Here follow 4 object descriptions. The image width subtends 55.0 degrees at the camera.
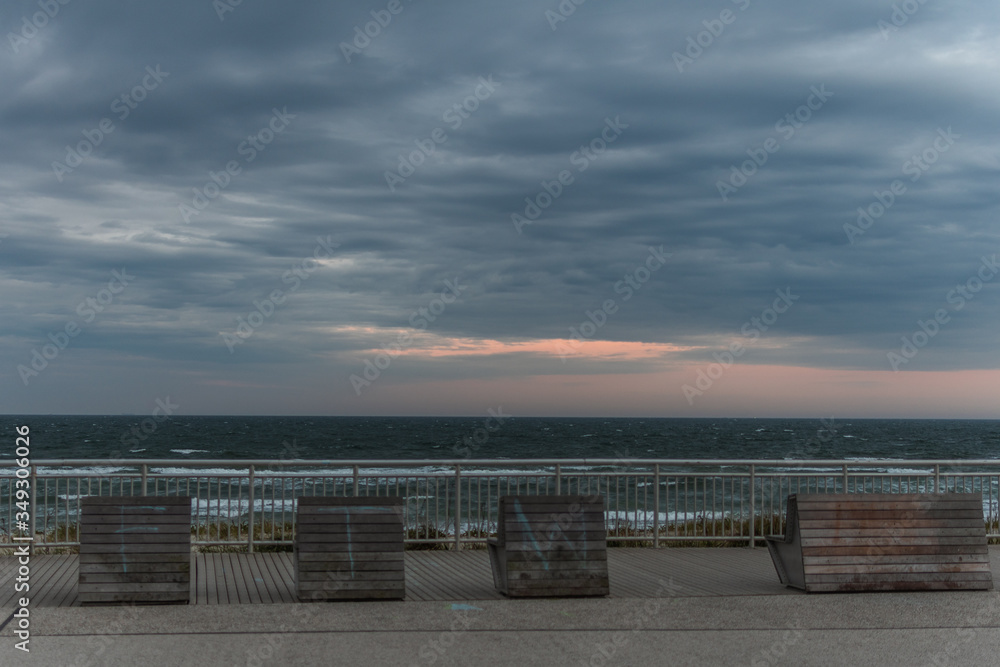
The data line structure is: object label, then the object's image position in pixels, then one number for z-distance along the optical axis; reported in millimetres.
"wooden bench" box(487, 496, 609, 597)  9203
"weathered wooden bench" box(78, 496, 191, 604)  8656
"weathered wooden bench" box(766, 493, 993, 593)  9492
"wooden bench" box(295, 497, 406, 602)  8953
